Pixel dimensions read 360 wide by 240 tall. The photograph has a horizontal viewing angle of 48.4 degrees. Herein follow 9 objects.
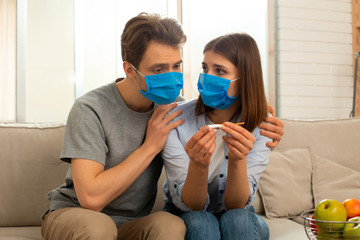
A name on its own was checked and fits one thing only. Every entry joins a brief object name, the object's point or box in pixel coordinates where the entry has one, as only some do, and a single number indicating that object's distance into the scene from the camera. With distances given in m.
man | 1.39
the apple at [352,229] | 0.97
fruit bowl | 0.98
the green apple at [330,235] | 1.00
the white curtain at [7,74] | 3.32
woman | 1.41
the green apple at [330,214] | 1.01
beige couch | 1.90
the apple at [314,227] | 1.06
